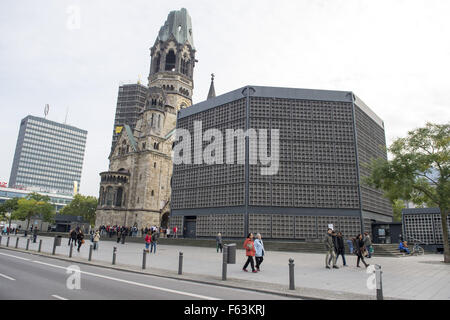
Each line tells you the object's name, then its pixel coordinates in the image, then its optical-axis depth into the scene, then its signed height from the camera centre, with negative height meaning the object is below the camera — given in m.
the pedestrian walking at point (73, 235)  22.85 -1.04
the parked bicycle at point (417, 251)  25.06 -1.43
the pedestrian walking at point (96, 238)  23.62 -1.23
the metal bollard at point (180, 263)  12.23 -1.55
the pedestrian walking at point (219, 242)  23.67 -1.21
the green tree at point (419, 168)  19.58 +4.46
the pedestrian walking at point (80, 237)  22.00 -1.13
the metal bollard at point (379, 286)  7.85 -1.39
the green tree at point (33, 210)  68.12 +2.22
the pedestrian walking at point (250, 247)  13.62 -0.86
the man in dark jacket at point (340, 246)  15.75 -0.78
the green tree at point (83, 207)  81.56 +3.97
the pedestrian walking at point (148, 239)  21.10 -1.04
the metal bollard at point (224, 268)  11.24 -1.54
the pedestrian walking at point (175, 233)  36.90 -0.96
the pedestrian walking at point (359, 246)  15.40 -0.73
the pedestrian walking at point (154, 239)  22.63 -1.09
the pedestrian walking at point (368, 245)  18.69 -0.83
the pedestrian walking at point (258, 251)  13.58 -1.04
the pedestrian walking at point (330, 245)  14.73 -0.71
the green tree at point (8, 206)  78.44 +3.44
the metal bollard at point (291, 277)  9.42 -1.50
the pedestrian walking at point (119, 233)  33.32 -1.16
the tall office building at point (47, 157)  142.38 +31.78
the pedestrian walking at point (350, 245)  23.63 -1.07
